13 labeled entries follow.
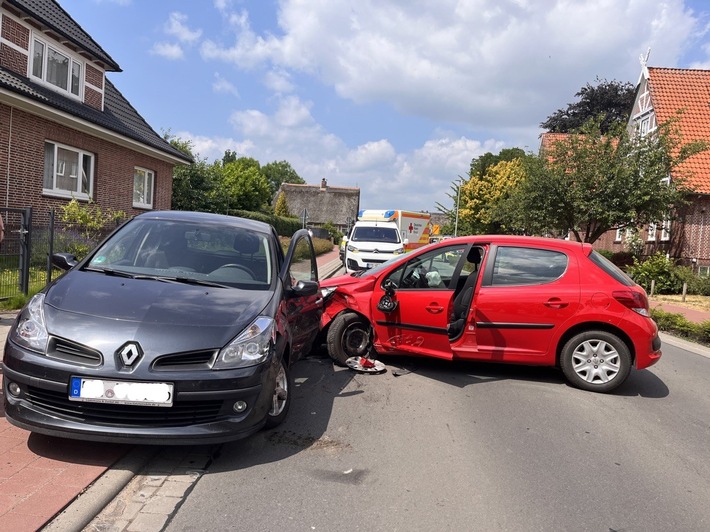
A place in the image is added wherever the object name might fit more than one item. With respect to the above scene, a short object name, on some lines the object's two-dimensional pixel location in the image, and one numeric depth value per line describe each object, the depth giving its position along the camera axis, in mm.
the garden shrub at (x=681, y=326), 10539
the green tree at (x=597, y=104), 51031
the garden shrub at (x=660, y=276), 19703
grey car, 3607
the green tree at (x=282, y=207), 73500
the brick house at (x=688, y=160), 23922
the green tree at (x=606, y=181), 21078
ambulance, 20188
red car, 6332
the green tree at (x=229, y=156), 98425
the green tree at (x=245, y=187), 55938
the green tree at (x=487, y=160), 54544
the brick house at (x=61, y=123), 14426
